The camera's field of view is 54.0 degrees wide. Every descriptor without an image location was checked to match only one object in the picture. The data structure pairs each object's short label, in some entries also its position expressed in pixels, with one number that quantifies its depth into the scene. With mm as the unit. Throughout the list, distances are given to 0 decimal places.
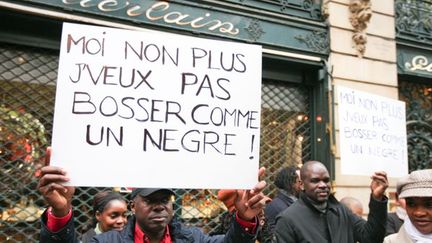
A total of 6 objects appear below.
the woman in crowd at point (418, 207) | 2754
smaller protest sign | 4102
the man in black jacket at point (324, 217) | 3455
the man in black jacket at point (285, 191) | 4664
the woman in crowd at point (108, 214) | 3878
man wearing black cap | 2086
